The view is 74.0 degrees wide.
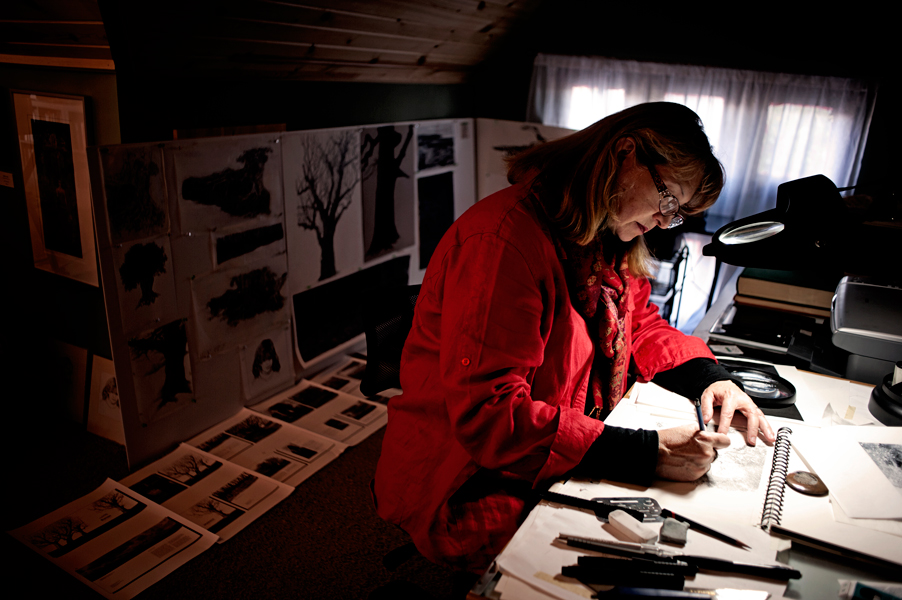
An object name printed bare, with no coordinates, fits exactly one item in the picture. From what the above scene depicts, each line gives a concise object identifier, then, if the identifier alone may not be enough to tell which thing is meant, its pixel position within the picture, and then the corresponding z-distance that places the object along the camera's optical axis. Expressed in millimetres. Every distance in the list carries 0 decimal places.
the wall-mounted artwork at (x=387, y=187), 3207
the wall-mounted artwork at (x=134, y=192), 2031
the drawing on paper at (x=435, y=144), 3562
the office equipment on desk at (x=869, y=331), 1579
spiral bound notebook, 958
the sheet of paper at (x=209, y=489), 2170
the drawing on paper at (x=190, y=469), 2340
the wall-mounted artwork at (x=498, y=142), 3785
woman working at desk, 1042
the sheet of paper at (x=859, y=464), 1062
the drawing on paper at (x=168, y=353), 2283
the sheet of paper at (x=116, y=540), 1880
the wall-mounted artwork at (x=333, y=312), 3014
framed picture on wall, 2262
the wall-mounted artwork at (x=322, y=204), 2781
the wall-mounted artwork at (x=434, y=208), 3672
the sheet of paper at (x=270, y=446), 2457
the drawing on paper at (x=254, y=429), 2629
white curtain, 3150
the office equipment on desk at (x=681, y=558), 914
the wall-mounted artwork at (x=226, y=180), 2287
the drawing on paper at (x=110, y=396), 2512
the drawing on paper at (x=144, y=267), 2153
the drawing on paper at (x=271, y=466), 2430
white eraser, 966
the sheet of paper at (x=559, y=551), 901
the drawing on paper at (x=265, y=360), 2787
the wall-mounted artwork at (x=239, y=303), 2477
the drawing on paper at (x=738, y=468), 1130
